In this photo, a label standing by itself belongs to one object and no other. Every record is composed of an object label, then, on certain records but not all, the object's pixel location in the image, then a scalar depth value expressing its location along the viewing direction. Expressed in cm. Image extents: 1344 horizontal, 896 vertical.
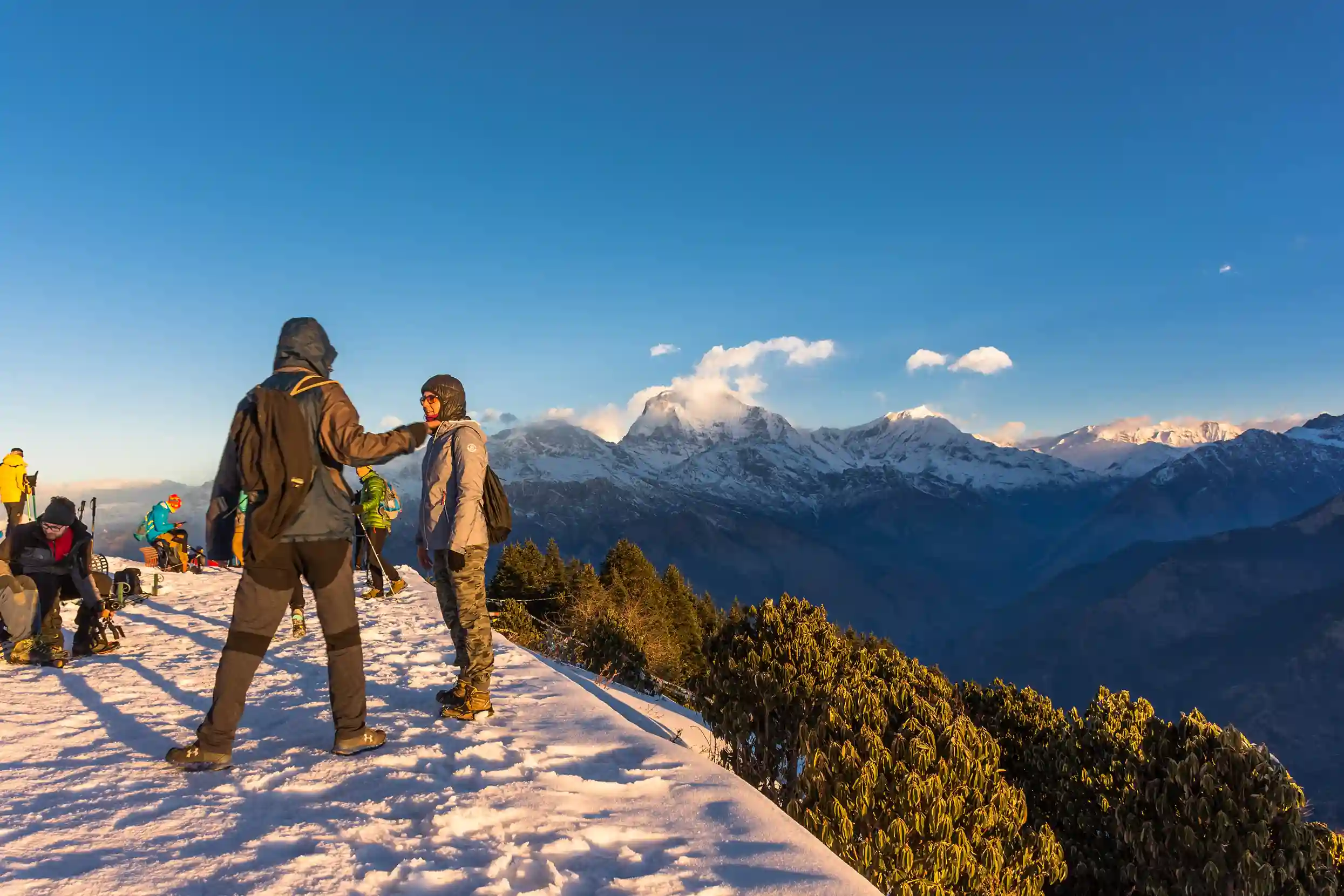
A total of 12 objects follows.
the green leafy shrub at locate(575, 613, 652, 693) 1391
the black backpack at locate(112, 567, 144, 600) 1212
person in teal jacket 1688
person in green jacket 1206
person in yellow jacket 1330
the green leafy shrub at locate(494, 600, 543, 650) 1379
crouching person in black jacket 729
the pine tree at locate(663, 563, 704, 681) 3606
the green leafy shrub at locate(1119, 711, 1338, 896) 494
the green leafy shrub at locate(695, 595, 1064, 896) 403
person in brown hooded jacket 408
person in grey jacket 519
